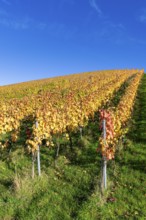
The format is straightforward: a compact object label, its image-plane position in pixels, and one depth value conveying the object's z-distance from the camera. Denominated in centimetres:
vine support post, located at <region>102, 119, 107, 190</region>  850
